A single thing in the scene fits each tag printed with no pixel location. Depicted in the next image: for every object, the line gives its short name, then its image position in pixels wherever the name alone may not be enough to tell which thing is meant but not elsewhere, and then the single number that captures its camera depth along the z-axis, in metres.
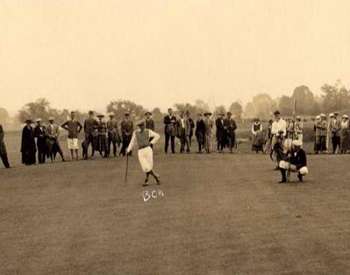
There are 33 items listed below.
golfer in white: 22.75
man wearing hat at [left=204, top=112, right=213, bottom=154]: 34.19
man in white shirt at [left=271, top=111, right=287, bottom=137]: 27.74
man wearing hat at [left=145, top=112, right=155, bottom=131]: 31.43
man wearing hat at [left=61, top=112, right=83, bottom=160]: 31.97
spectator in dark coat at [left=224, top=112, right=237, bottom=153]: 34.62
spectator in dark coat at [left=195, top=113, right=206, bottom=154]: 34.09
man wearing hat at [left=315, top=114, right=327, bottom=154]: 34.28
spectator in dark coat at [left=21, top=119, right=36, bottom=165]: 31.11
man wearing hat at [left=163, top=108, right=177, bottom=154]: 33.28
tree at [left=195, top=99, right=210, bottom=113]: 72.44
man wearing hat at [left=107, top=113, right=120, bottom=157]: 32.69
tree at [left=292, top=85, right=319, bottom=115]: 80.31
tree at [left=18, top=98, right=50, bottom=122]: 66.88
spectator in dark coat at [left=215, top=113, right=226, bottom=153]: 34.69
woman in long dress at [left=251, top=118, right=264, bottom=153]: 33.75
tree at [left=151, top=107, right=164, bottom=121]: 74.20
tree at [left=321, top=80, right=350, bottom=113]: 78.62
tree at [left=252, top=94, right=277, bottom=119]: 89.06
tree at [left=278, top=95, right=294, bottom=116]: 77.53
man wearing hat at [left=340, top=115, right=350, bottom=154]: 33.96
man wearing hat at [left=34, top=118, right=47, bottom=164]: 31.61
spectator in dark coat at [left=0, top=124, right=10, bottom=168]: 29.78
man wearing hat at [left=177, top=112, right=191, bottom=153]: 33.75
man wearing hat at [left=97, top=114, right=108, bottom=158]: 32.47
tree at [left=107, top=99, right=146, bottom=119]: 68.31
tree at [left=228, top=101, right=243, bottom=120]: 79.88
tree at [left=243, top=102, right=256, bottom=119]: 88.62
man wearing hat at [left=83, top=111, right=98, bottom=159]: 32.28
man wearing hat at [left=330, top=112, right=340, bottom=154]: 33.75
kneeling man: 22.47
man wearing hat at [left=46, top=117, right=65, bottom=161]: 31.83
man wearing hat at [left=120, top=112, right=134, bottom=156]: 32.56
